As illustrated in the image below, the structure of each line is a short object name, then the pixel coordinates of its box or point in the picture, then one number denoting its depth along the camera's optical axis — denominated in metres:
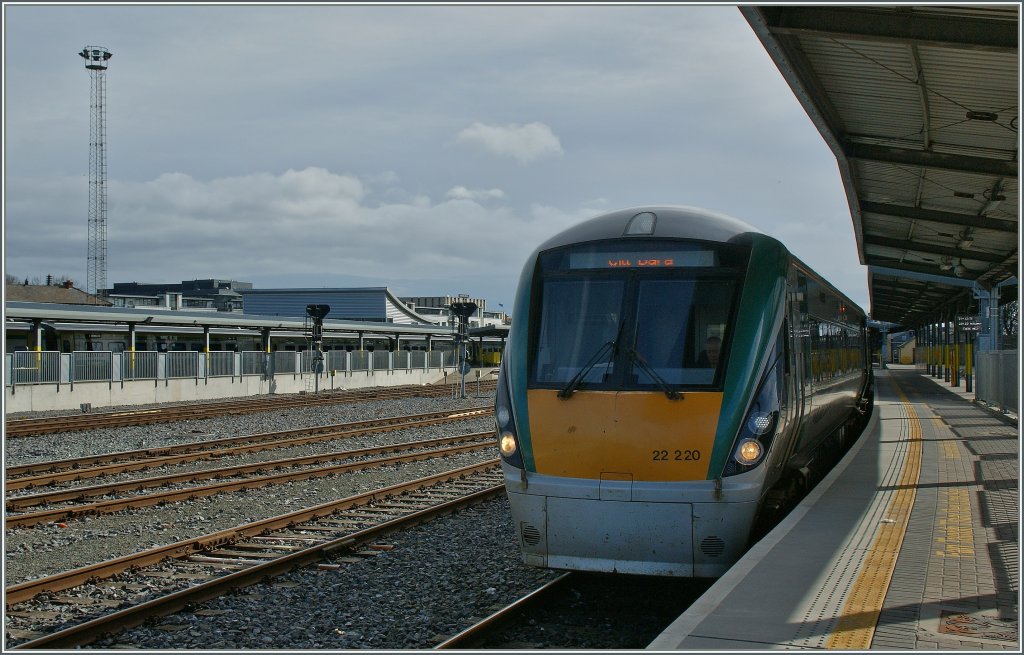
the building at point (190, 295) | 73.56
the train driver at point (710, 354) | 7.58
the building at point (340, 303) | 81.25
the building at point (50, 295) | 59.59
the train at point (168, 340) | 37.72
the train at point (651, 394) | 7.14
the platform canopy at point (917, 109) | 9.56
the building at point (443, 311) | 107.94
